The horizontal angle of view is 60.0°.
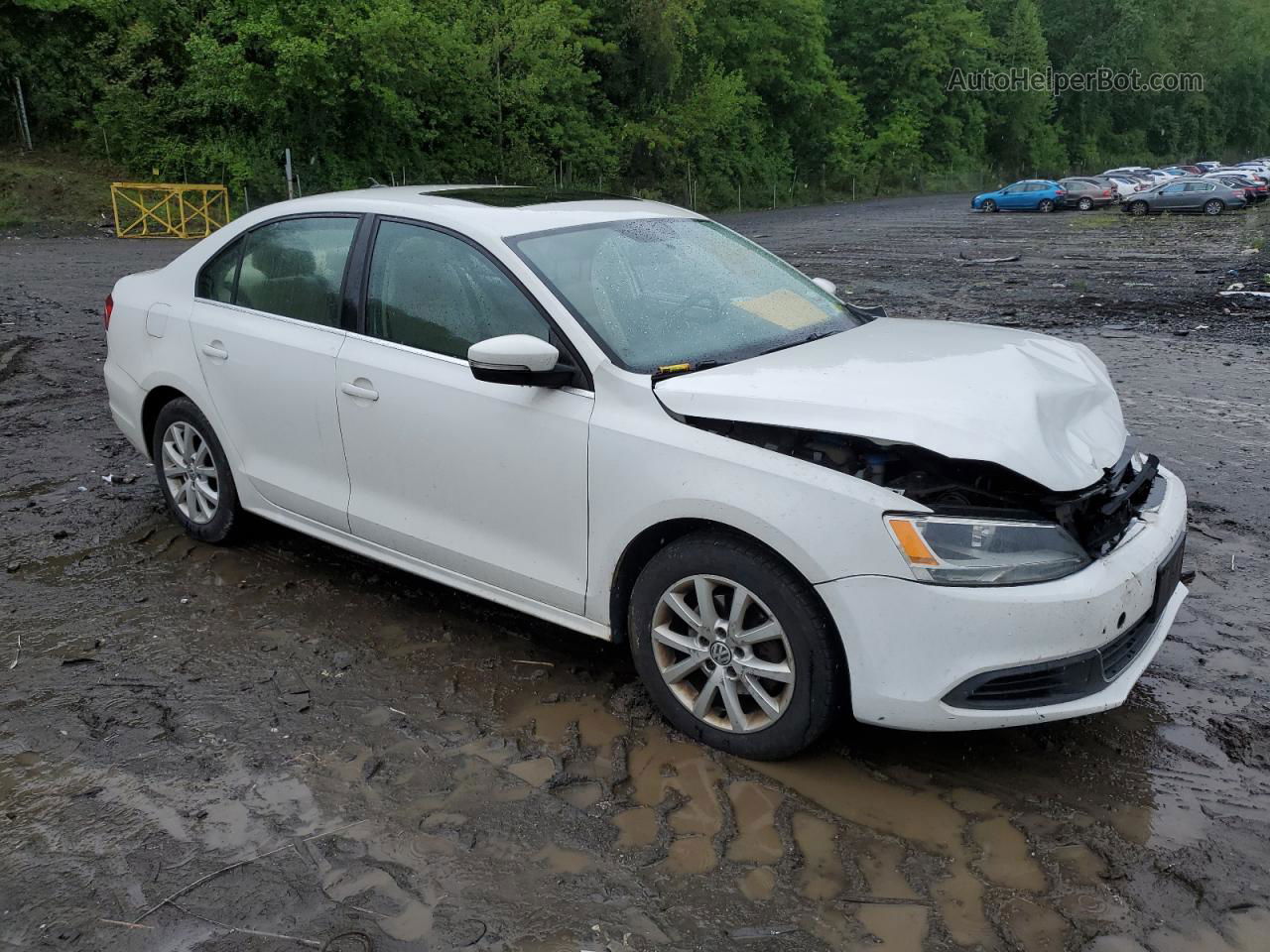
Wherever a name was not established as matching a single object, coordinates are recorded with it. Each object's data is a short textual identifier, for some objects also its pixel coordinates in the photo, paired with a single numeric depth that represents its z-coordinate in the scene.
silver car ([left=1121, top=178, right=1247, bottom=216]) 35.19
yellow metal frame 28.91
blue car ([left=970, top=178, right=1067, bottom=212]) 41.62
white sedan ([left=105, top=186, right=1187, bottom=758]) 3.12
